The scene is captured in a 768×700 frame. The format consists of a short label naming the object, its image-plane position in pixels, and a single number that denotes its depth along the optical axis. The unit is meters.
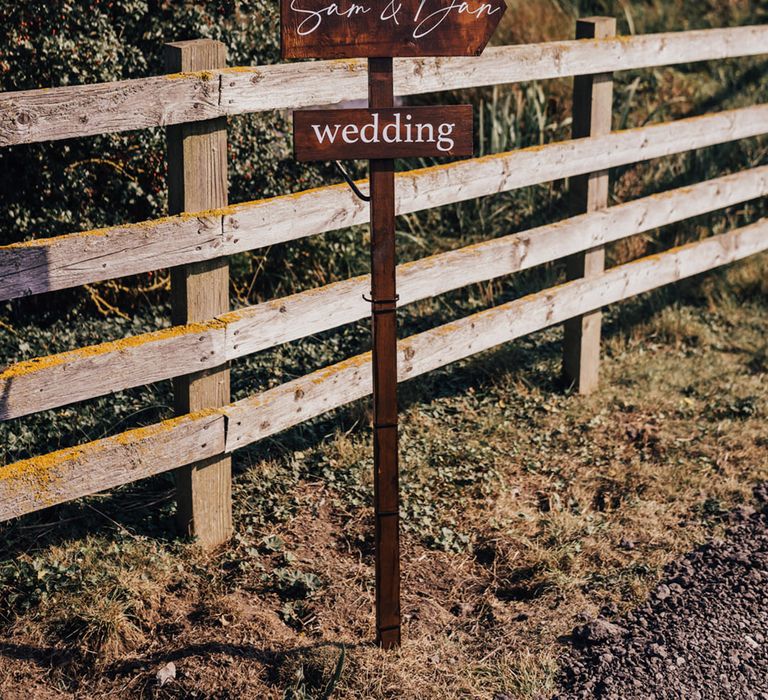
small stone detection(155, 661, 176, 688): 3.53
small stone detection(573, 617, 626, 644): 3.79
